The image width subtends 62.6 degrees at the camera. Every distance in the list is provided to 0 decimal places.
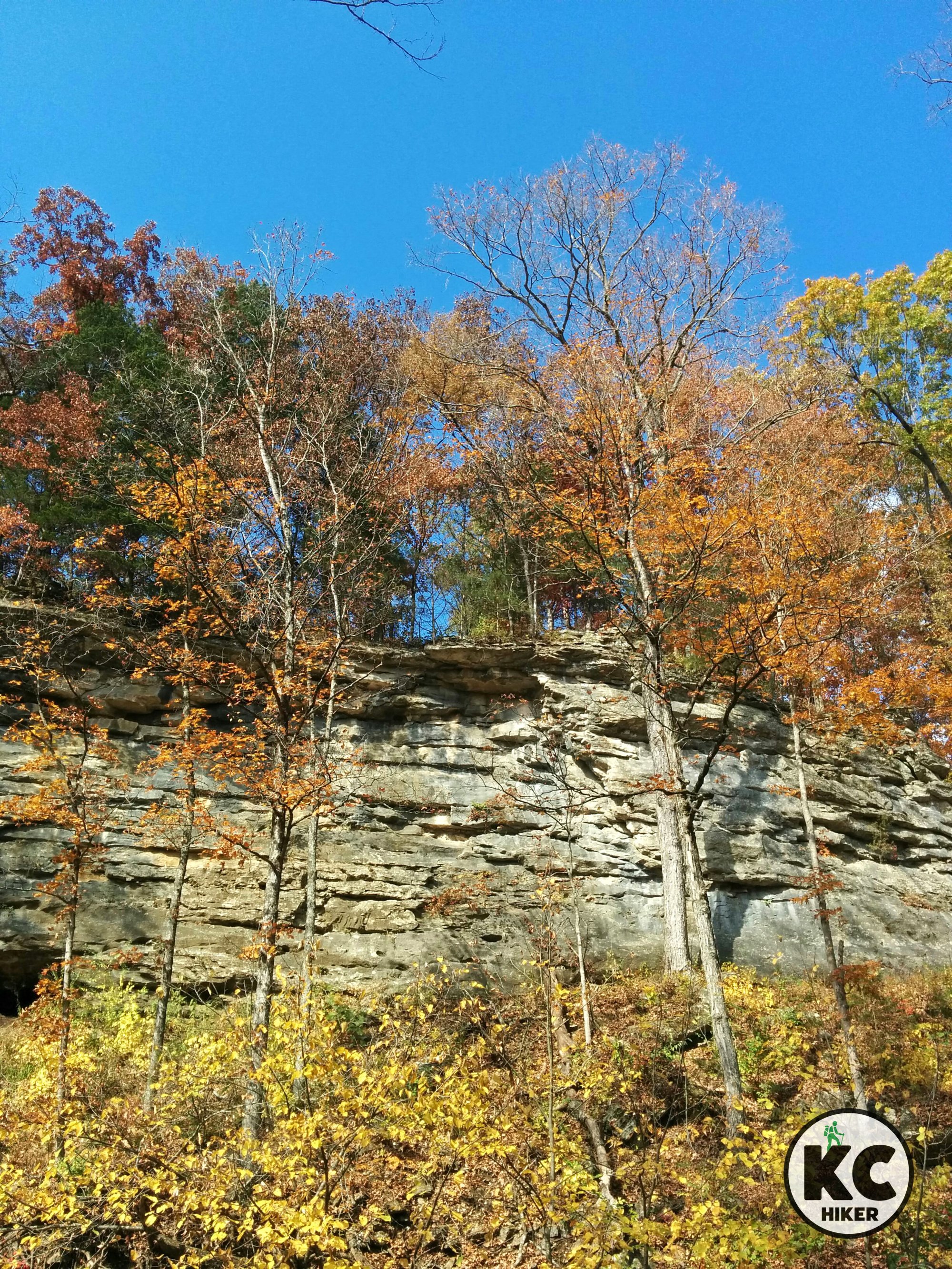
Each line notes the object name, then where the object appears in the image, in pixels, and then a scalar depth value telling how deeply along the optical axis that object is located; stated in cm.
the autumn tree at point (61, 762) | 1019
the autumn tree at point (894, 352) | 1606
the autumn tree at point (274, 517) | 840
